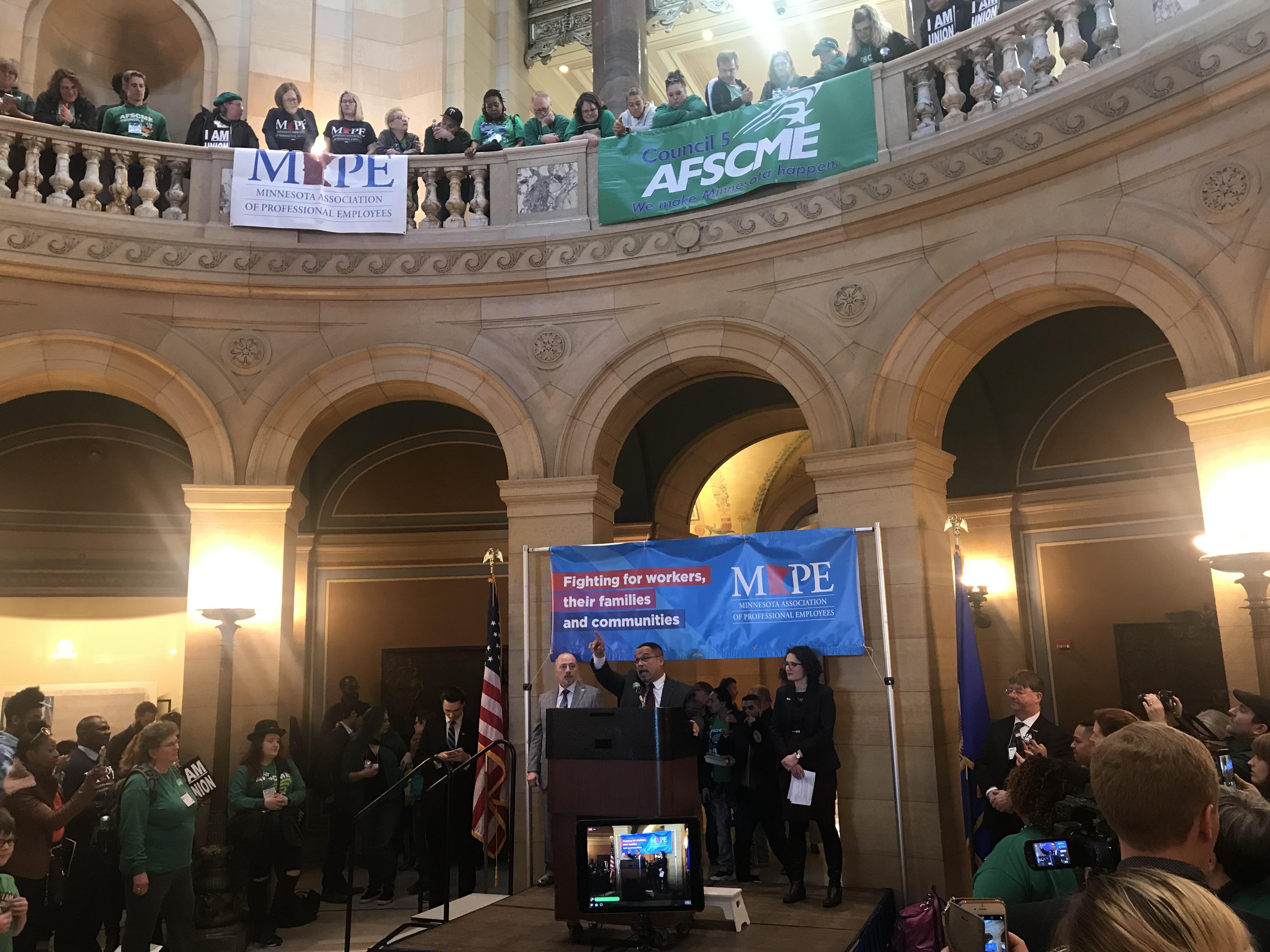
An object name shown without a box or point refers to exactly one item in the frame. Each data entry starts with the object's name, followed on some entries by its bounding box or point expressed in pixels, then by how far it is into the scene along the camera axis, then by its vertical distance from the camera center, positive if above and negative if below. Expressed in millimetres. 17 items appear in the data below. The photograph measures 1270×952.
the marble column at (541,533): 8867 +1142
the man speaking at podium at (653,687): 7031 -202
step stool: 6008 -1446
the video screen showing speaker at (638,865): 4934 -994
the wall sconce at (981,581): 10898 +701
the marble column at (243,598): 8836 +654
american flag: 8336 -932
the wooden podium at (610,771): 5578 -615
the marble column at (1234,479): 6262 +990
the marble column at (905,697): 7551 -351
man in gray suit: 7367 -280
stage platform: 5797 -1626
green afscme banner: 8508 +4370
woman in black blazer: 6820 -643
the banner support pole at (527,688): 8102 -214
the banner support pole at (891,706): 7305 -401
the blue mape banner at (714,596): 7742 +482
